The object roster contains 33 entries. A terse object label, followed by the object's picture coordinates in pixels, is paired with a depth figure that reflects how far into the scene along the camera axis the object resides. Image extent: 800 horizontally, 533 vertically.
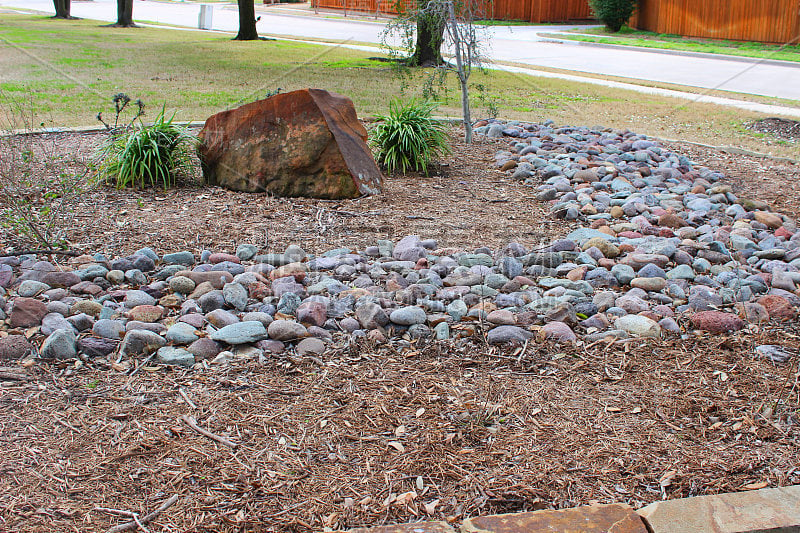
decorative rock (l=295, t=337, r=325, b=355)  3.31
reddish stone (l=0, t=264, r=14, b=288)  3.99
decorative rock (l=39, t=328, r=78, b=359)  3.18
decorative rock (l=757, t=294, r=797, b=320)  3.80
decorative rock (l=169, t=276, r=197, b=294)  3.97
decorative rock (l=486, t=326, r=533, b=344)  3.46
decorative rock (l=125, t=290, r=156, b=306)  3.75
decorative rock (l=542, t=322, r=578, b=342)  3.48
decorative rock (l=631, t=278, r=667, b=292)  4.14
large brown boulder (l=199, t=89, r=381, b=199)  5.83
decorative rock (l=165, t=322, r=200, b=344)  3.34
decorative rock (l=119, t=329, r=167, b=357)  3.26
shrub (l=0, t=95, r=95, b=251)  4.62
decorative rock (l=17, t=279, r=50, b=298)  3.85
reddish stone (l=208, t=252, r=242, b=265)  4.40
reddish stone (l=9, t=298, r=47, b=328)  3.47
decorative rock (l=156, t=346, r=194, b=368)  3.19
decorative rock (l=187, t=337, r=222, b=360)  3.25
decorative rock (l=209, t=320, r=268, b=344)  3.35
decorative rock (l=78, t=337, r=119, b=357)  3.23
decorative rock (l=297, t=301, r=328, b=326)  3.57
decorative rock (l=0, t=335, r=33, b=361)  3.17
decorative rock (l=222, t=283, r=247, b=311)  3.77
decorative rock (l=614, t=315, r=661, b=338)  3.56
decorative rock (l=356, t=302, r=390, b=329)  3.56
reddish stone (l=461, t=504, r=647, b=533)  2.10
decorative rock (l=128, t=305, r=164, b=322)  3.57
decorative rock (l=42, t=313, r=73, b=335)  3.38
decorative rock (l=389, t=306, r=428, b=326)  3.58
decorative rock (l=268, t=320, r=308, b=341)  3.41
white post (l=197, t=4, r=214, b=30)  25.47
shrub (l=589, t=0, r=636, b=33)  26.06
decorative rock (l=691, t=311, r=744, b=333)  3.60
